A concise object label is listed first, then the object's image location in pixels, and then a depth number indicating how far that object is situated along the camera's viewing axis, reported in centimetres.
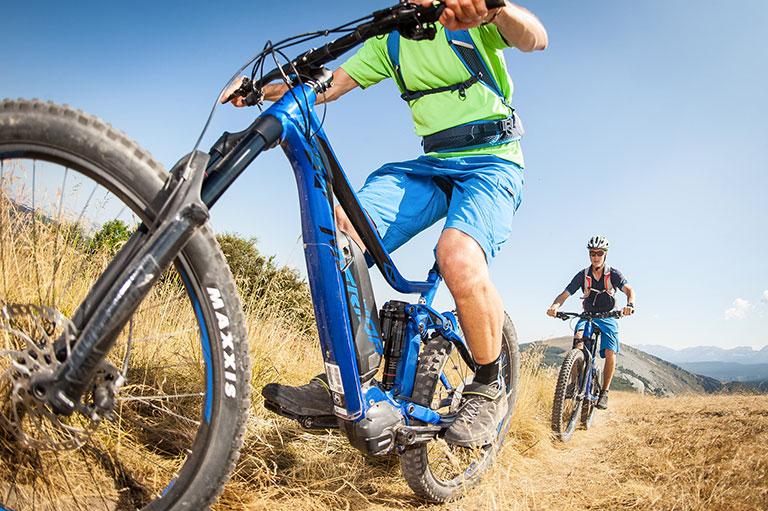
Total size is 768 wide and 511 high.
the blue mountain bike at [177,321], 140
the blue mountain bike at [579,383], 638
